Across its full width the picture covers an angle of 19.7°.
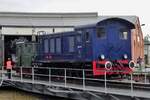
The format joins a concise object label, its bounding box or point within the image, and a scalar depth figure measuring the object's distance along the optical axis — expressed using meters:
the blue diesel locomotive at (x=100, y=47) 23.00
